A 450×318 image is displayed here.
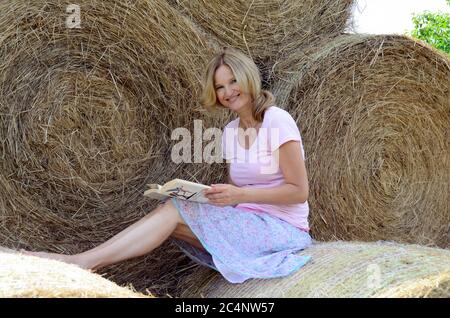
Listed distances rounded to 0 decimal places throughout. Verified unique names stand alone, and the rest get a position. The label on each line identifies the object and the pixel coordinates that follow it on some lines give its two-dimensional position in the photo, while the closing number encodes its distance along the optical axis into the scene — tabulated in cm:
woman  206
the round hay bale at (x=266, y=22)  265
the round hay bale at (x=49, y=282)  141
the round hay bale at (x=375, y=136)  267
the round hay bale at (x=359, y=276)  167
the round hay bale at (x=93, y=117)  237
